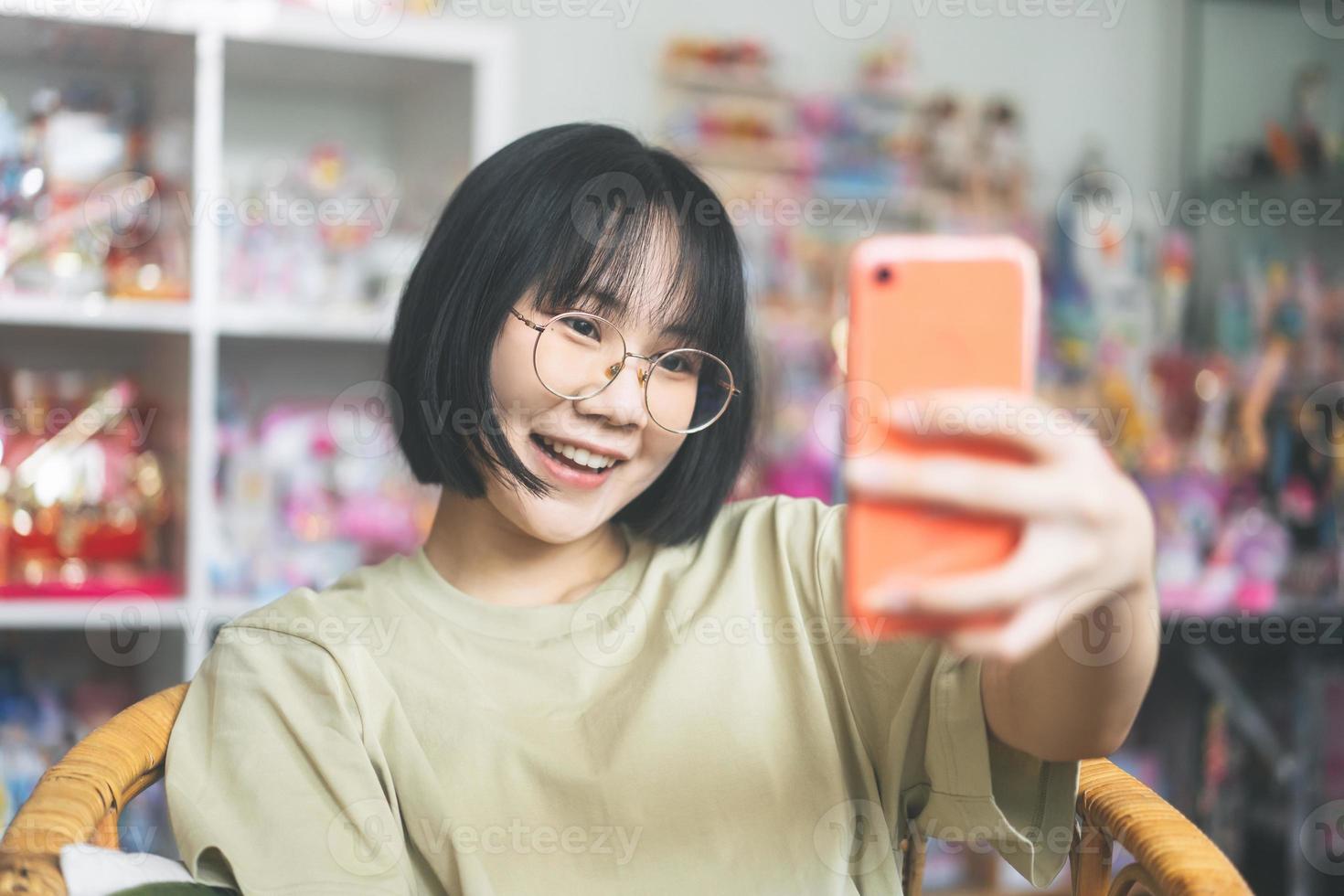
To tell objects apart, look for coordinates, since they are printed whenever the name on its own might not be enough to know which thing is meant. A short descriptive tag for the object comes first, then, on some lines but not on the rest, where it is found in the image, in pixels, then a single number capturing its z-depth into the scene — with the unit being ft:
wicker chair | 2.43
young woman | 2.78
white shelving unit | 5.69
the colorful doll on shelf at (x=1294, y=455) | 7.64
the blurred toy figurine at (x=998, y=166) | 8.48
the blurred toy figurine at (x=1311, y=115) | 8.23
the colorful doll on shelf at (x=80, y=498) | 5.71
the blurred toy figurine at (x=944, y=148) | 8.42
